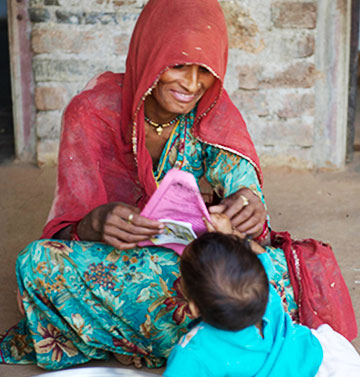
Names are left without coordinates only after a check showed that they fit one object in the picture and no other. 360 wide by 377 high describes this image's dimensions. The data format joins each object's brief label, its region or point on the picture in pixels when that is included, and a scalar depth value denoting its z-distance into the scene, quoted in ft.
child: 6.40
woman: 7.28
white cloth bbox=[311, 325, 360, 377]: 6.73
